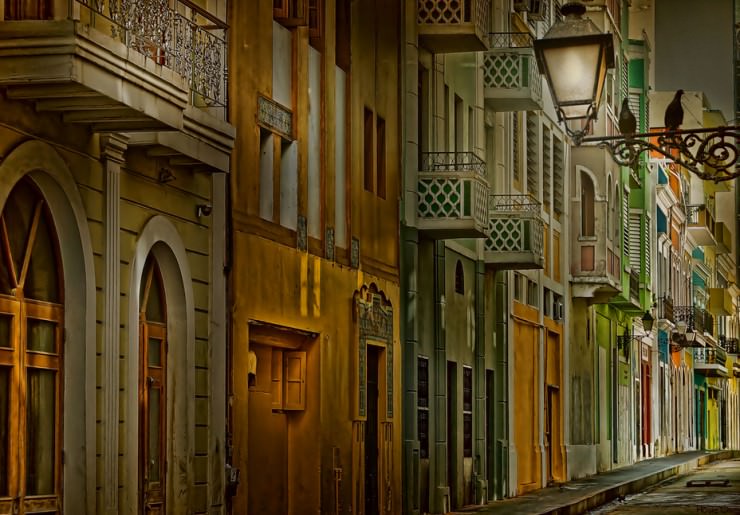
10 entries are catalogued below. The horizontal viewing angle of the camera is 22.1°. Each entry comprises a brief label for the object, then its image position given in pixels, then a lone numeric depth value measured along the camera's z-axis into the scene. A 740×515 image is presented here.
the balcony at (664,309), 55.91
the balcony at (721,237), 79.56
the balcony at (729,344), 82.31
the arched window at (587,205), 39.81
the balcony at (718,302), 76.75
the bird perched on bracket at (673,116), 15.66
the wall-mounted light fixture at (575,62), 13.62
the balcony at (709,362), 72.86
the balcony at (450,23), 25.11
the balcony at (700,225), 67.94
